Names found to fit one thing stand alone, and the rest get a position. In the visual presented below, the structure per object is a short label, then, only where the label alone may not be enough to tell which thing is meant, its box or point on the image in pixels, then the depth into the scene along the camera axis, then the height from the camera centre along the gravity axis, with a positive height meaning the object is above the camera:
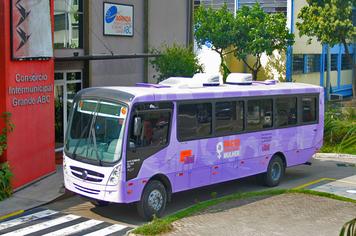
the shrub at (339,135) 22.91 -2.77
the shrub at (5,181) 13.77 -2.76
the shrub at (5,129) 13.91 -1.53
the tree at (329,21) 37.16 +3.15
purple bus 12.13 -1.72
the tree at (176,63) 20.27 +0.17
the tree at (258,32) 41.03 +2.58
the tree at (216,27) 41.50 +2.97
